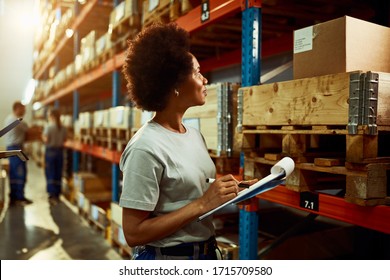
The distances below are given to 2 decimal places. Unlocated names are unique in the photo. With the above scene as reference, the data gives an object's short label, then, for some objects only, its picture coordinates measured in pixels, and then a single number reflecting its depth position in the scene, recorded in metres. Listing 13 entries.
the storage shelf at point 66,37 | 6.80
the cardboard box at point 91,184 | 7.23
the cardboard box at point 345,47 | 1.99
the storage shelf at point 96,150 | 5.53
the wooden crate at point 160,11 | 3.73
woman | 1.60
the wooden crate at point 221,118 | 2.94
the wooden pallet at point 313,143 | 1.88
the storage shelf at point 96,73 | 5.47
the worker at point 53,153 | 8.32
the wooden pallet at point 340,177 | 1.88
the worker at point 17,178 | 7.40
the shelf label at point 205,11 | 3.21
